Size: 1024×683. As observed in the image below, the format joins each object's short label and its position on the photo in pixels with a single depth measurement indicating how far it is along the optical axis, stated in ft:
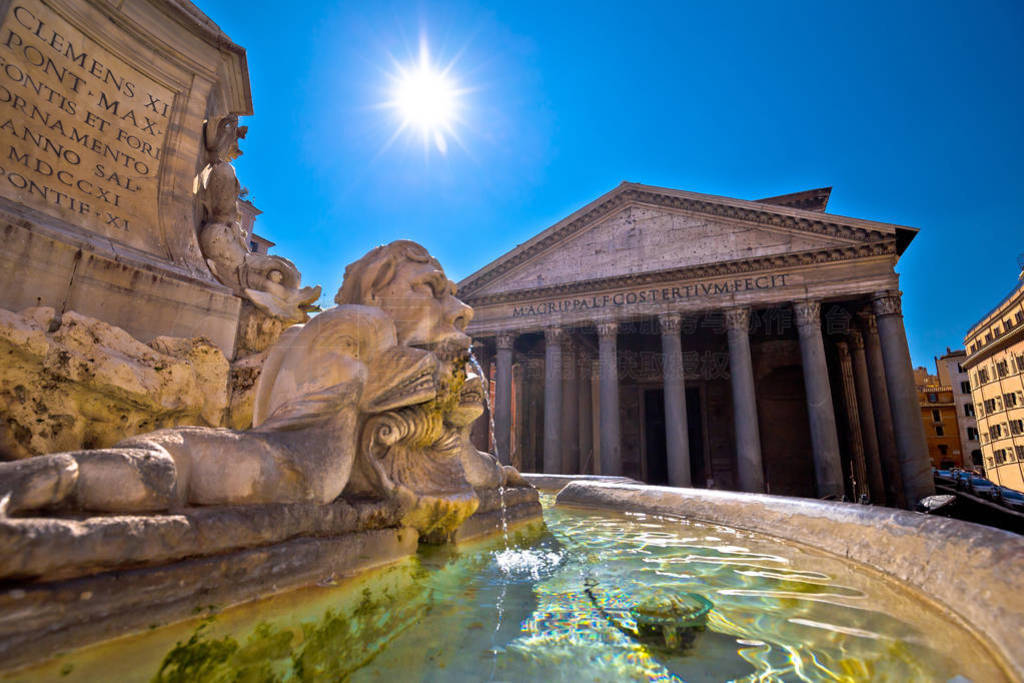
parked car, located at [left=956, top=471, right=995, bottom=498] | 56.49
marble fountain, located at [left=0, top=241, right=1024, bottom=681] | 3.70
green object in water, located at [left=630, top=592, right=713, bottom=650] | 5.10
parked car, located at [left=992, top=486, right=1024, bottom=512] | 53.21
